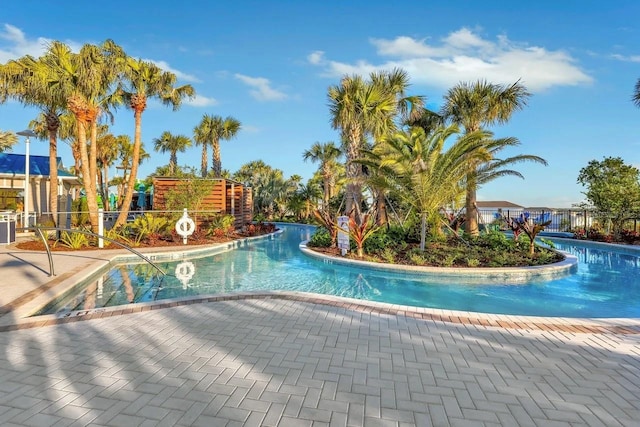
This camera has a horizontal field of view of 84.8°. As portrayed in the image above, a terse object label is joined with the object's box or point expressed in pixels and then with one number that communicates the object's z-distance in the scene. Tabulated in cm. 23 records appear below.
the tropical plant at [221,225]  1526
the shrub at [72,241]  1134
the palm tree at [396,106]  1427
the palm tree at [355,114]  1324
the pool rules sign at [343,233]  1061
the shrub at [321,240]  1263
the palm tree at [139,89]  1344
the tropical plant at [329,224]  1191
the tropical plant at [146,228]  1293
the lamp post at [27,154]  1257
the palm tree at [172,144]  2781
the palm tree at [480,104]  1289
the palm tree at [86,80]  1130
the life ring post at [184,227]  1301
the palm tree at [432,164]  1052
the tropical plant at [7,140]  2039
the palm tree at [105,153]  2389
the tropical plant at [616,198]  1485
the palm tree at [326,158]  2669
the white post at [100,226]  1172
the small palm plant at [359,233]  1056
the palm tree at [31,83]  1116
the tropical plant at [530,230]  1054
